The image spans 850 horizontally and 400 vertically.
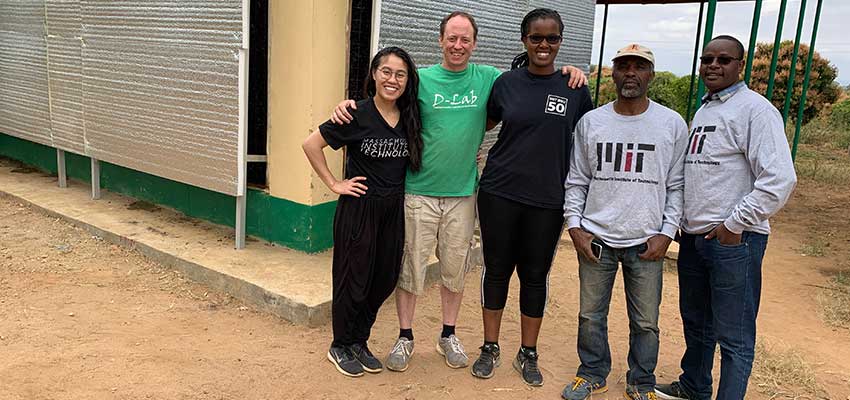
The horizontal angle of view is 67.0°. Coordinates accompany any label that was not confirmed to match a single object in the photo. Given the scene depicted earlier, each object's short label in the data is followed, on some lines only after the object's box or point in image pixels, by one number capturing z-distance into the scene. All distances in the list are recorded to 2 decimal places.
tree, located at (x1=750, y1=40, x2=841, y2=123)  15.22
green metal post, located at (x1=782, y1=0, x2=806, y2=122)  7.34
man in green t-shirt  2.97
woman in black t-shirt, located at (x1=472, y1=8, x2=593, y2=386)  2.86
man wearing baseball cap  2.75
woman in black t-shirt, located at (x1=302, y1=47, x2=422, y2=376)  2.99
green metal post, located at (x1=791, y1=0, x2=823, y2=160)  7.93
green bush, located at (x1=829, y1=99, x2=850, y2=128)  15.38
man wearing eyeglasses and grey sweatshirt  2.49
